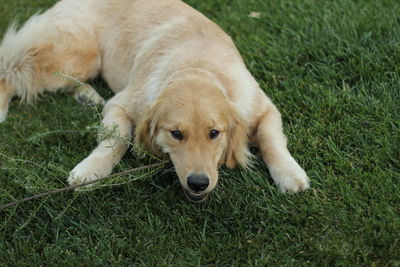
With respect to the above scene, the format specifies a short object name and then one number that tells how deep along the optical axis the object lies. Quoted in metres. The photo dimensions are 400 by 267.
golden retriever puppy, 3.32
